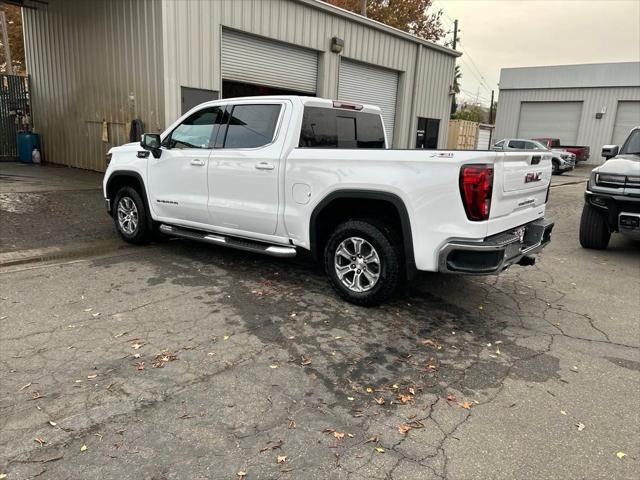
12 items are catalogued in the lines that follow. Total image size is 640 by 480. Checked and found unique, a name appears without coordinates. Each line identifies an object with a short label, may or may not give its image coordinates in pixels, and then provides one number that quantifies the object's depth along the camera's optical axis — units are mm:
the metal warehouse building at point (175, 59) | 10727
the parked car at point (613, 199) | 6922
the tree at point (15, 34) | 28000
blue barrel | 14266
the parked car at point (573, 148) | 26206
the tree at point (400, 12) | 29364
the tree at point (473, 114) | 57875
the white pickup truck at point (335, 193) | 4055
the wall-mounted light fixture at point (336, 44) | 14079
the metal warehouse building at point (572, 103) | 30938
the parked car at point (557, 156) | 22547
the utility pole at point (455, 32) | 39041
